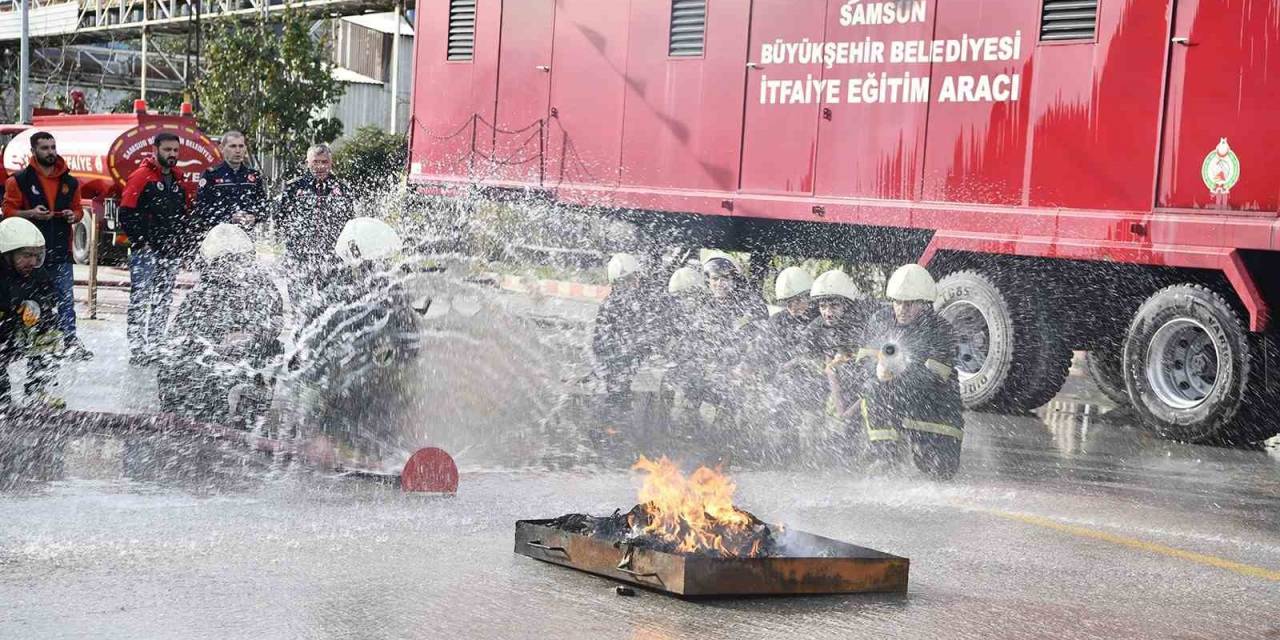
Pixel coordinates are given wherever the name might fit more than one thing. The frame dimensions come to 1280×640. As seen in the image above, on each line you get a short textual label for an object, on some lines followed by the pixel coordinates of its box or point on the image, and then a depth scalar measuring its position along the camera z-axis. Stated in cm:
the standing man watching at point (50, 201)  1048
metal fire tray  541
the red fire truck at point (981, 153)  1034
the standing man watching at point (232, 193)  1077
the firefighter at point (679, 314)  1116
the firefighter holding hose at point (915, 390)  869
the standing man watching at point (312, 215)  976
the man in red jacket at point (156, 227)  1087
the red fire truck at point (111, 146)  2241
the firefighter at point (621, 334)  1088
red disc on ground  734
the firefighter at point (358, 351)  853
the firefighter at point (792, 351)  988
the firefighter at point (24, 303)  877
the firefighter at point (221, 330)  934
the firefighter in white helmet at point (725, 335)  1039
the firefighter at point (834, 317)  965
